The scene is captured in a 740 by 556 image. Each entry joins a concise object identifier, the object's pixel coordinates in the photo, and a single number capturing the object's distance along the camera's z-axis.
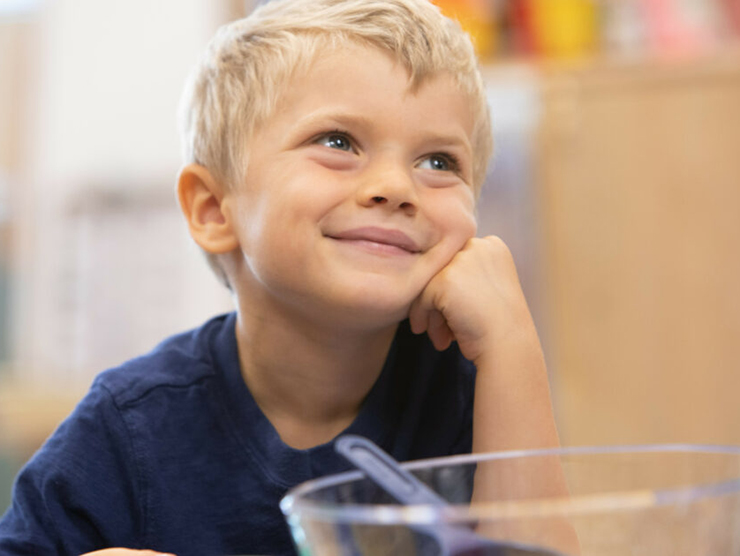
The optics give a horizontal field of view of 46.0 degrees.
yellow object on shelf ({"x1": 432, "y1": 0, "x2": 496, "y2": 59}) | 2.28
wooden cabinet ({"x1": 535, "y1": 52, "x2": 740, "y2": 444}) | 2.16
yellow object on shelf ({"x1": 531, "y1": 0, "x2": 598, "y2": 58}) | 2.30
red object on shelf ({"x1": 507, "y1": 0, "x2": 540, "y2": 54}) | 2.35
